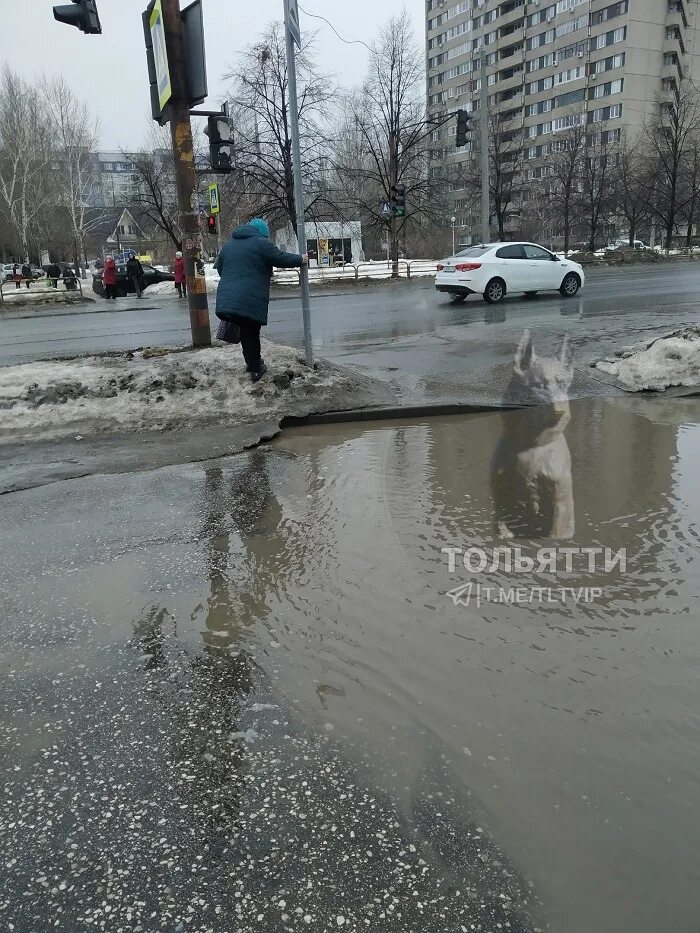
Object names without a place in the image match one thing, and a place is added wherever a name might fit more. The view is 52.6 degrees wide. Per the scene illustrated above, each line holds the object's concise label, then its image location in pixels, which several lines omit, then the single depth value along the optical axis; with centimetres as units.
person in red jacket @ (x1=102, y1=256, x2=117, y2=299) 2873
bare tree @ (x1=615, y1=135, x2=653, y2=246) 4650
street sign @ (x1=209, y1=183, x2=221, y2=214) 2400
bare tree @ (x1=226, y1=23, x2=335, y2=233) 3406
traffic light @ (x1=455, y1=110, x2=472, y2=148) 2305
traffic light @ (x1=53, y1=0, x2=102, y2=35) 909
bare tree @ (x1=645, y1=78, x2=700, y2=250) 4525
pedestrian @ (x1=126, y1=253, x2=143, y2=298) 3059
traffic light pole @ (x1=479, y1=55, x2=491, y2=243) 2445
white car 1791
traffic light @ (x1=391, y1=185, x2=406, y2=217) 2936
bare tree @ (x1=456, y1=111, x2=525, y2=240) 4697
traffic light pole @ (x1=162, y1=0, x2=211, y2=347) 808
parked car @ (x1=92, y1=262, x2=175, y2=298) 3197
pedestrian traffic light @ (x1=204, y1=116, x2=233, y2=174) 886
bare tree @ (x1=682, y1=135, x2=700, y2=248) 4600
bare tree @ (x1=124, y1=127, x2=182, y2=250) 4481
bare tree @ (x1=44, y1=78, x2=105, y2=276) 5294
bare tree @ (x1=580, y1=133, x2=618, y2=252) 4525
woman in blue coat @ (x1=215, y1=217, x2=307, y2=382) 723
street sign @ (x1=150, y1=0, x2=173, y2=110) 803
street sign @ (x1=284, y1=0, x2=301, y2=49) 731
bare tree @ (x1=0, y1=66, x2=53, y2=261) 4925
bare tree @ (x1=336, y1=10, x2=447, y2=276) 3803
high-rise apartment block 7631
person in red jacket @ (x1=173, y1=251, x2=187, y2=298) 2532
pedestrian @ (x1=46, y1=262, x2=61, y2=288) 4395
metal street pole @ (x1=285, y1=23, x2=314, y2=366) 733
